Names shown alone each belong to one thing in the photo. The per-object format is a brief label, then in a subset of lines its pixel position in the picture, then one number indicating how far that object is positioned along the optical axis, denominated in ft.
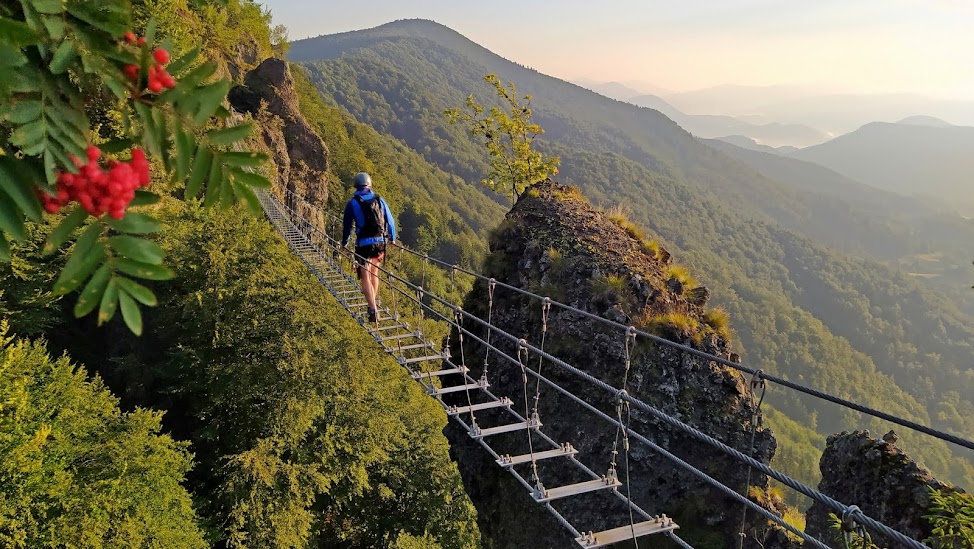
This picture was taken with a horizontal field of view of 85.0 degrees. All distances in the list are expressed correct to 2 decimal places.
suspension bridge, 5.96
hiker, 21.42
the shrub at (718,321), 25.43
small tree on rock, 44.86
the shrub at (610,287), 24.58
